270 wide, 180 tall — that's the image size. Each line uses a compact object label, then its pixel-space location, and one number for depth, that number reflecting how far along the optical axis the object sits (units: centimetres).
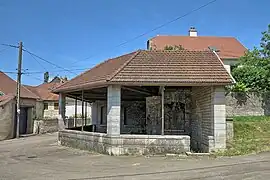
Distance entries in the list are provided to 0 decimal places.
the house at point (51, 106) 4400
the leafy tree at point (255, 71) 2578
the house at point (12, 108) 2627
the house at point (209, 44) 3625
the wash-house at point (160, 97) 1425
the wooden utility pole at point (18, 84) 2714
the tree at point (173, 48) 3016
